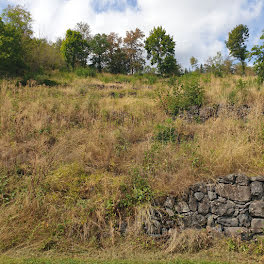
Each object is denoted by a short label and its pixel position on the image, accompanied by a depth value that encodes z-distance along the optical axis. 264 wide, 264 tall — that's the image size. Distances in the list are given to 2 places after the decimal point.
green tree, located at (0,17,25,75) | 13.09
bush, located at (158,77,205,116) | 7.78
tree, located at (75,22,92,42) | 28.10
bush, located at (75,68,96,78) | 17.89
